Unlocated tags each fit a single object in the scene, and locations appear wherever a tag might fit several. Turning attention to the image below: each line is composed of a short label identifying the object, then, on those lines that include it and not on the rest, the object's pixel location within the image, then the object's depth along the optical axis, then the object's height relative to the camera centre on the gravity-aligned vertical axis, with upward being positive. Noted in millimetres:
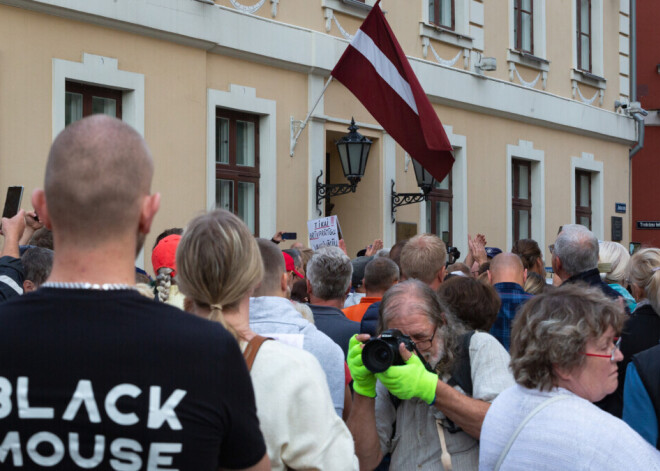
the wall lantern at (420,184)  11570 +652
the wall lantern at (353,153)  10633 +950
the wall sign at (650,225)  17781 +240
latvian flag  10062 +1601
